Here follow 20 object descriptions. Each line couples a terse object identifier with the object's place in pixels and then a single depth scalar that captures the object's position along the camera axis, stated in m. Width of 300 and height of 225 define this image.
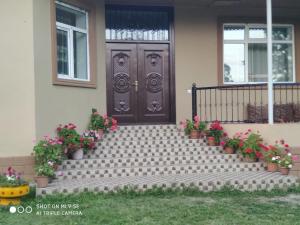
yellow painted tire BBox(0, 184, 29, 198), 5.53
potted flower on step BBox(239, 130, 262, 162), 7.53
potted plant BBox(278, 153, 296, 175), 7.16
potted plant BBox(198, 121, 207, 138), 8.35
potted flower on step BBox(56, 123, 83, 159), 7.25
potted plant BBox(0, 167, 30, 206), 5.53
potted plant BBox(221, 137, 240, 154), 7.84
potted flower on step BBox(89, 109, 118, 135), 8.23
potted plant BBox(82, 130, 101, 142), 7.82
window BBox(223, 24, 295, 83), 9.81
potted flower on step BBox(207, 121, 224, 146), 8.14
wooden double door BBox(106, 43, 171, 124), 9.13
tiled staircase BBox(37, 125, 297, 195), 6.36
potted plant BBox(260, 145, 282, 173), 7.31
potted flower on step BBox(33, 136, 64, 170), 6.64
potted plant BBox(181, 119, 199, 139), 8.36
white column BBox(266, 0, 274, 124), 7.64
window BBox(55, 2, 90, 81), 7.87
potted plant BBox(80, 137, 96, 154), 7.44
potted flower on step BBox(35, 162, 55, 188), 6.26
